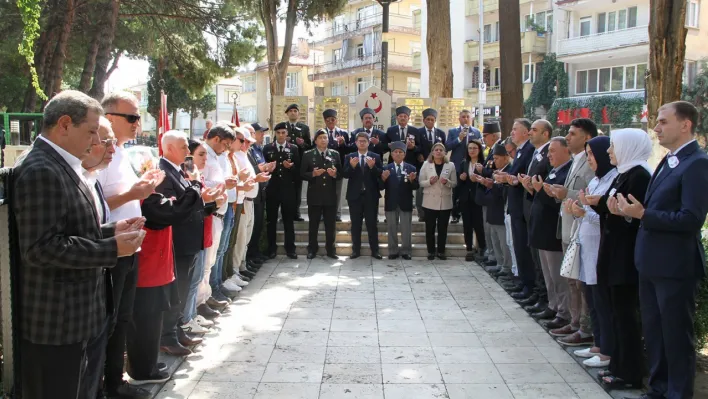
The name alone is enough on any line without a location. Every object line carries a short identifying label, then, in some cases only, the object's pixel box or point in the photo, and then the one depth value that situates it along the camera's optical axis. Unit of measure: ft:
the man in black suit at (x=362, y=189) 32.81
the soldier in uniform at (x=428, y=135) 35.65
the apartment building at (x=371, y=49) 131.03
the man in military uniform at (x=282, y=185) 31.94
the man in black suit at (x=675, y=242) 12.46
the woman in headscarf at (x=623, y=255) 14.46
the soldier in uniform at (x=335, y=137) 35.55
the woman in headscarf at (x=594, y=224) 15.84
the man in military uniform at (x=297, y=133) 34.88
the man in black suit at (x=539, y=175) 21.14
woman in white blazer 32.01
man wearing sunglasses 12.07
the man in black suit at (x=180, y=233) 15.30
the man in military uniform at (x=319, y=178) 32.27
